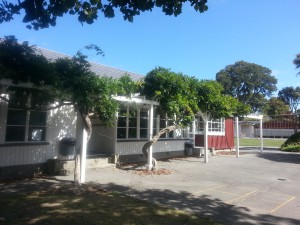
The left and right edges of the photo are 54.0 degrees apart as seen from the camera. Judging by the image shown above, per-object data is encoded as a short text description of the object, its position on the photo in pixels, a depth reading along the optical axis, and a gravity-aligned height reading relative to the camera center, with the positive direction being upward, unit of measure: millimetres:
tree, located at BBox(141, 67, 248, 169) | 12999 +2103
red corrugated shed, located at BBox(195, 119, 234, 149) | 21031 +134
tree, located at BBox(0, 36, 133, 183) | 7402 +1559
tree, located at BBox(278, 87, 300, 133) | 77375 +12376
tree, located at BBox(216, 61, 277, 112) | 62062 +12667
